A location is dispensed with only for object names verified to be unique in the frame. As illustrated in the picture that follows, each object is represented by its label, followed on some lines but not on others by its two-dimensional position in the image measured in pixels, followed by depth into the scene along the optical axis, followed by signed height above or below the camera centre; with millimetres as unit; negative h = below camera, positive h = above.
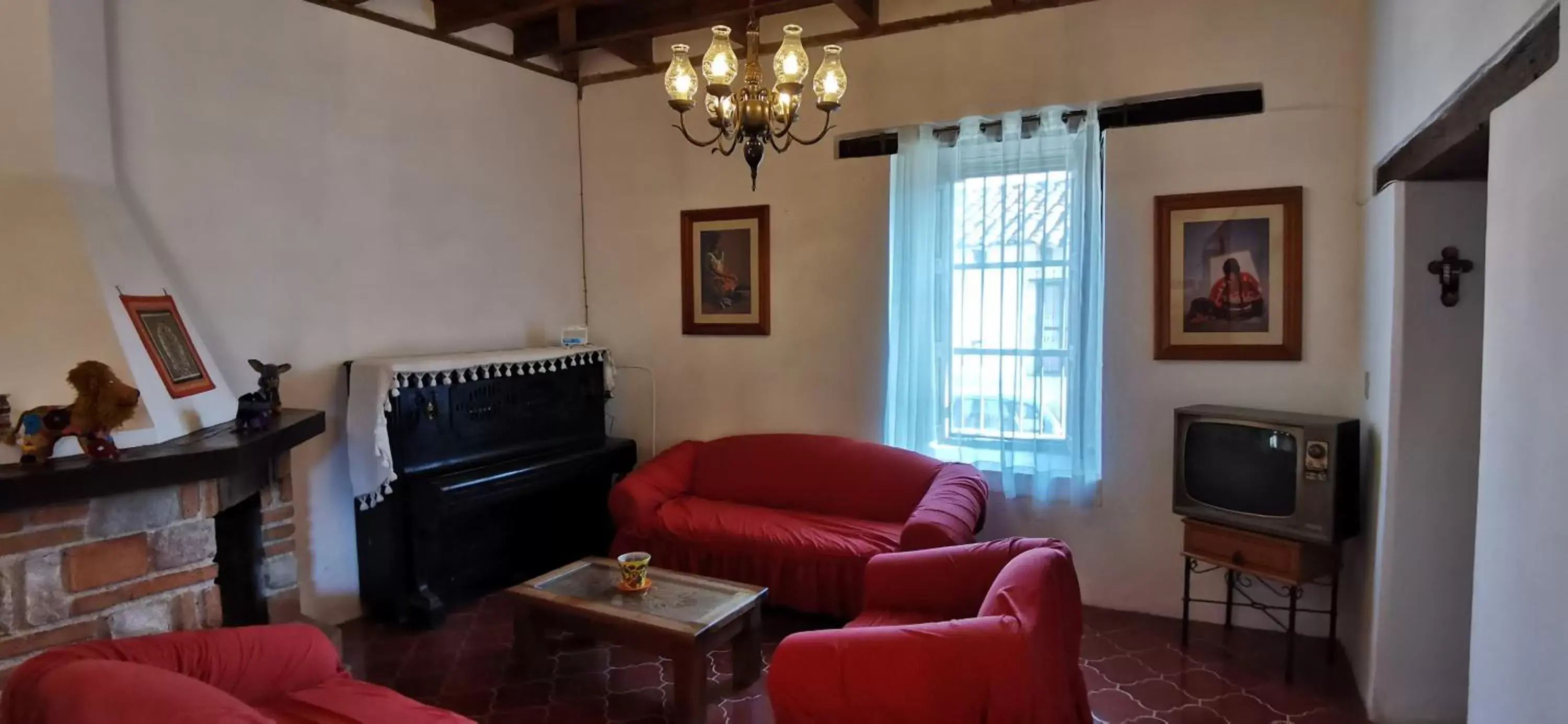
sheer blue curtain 3703 +90
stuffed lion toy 2201 -245
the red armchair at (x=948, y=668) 2098 -903
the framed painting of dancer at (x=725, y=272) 4582 +286
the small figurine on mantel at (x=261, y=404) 2838 -280
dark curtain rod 3475 +911
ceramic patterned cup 3059 -926
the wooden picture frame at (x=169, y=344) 2654 -59
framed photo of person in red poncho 3410 +179
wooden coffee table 2721 -1016
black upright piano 3682 -814
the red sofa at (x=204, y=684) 1597 -797
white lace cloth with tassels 3518 -357
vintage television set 2959 -588
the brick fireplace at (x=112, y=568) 2182 -684
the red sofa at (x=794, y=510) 3549 -913
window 3754 +42
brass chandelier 2543 +739
